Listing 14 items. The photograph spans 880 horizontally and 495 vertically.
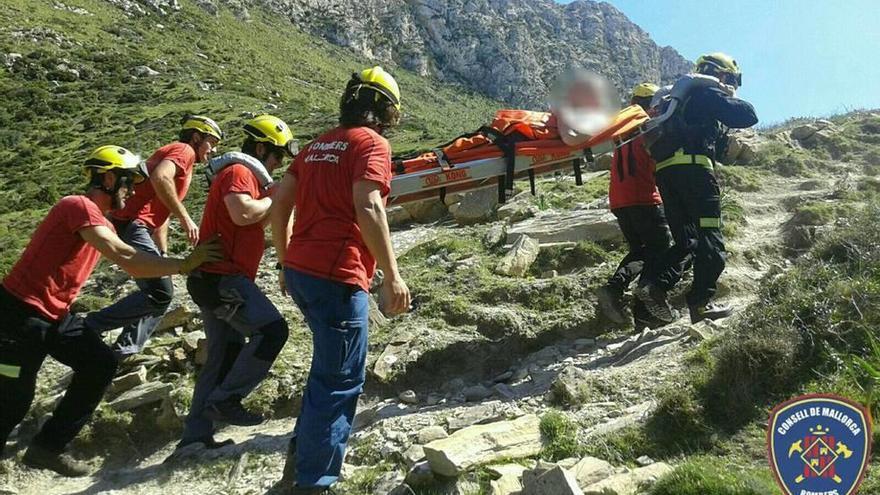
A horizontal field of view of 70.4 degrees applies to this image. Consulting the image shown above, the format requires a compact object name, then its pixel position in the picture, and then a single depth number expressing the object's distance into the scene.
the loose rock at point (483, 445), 3.23
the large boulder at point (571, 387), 3.96
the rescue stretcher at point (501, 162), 5.07
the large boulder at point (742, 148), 10.60
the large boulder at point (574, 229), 6.98
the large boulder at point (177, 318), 5.92
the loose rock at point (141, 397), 4.88
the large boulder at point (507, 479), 2.96
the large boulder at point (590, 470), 2.92
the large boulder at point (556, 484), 2.64
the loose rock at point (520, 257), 6.41
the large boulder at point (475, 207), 8.50
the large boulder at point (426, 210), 9.15
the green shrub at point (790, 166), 9.97
